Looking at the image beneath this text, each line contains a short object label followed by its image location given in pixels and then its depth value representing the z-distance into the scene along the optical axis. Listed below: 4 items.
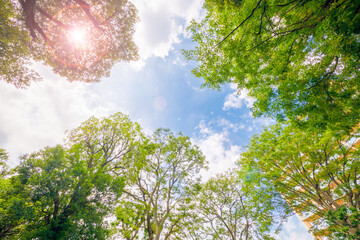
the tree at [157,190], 11.79
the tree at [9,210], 6.45
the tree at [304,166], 8.72
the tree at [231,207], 10.36
